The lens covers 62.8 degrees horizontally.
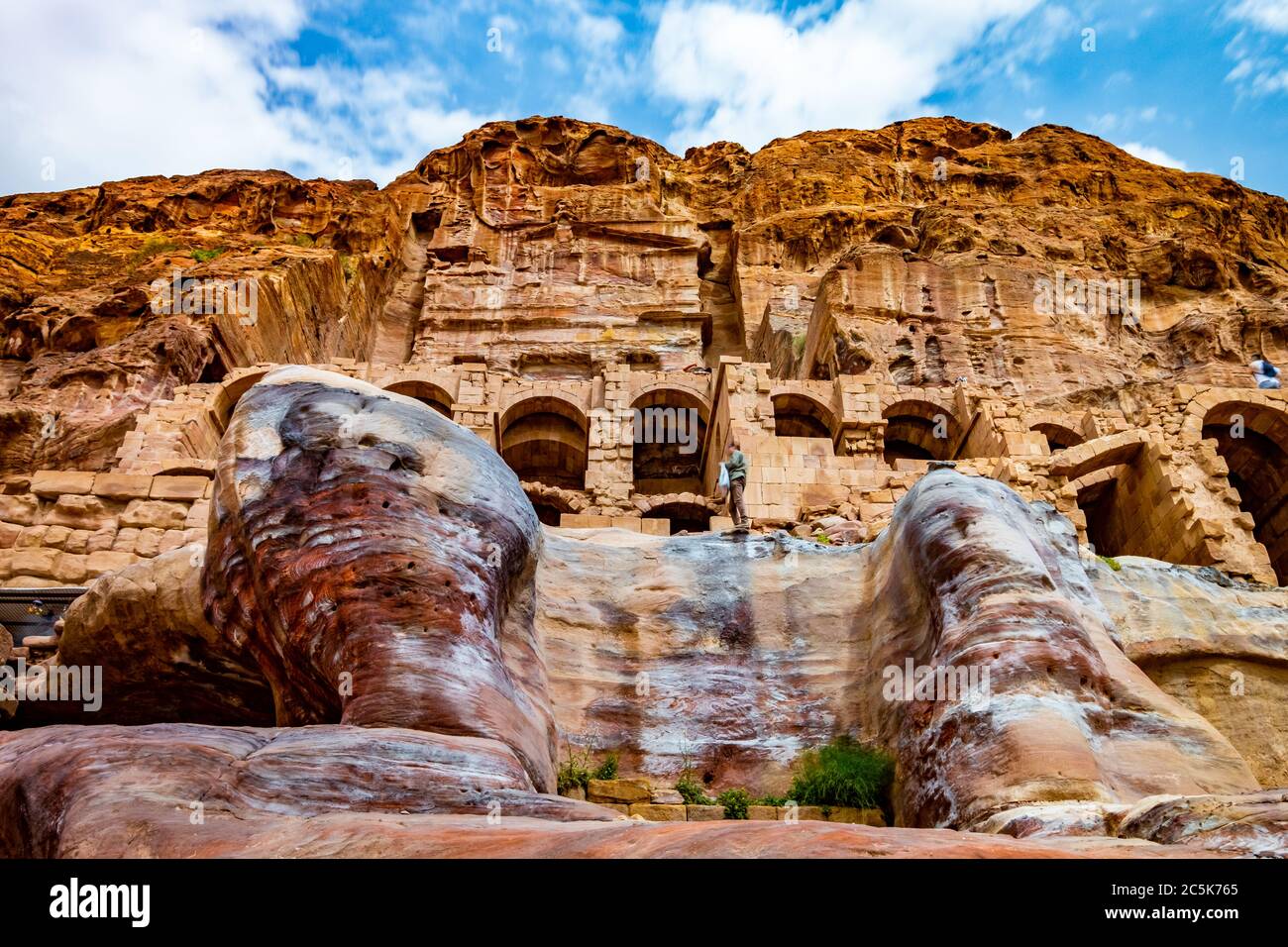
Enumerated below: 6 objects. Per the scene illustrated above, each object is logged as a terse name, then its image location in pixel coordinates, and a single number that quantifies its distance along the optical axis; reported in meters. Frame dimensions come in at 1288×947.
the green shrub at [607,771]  8.20
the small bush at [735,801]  7.88
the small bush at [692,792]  8.12
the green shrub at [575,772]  7.94
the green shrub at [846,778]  7.81
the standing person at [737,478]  14.81
